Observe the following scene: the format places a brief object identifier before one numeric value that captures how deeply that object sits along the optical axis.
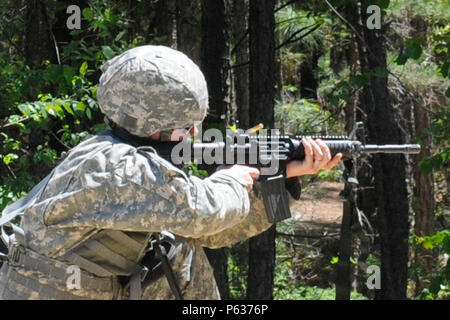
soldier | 4.68
